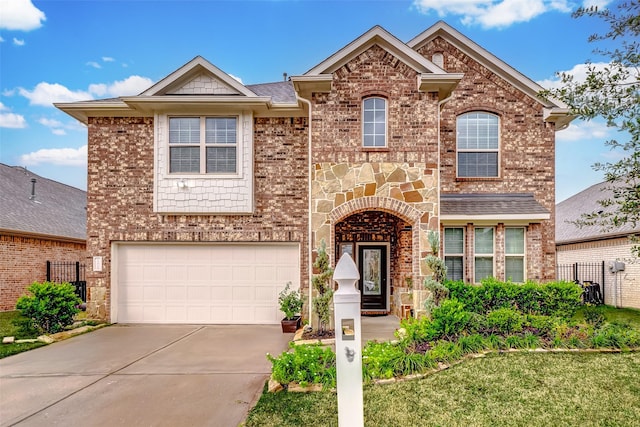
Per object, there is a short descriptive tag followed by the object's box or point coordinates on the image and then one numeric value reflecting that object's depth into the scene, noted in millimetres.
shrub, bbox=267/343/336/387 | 5656
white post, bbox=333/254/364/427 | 3504
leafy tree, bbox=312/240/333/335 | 8891
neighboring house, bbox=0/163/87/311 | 14102
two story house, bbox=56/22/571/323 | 10805
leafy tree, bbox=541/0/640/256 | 4219
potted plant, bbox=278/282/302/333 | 9836
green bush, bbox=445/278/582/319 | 8883
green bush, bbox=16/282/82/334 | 9398
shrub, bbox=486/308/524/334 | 7344
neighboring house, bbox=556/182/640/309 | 14789
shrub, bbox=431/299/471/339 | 7047
